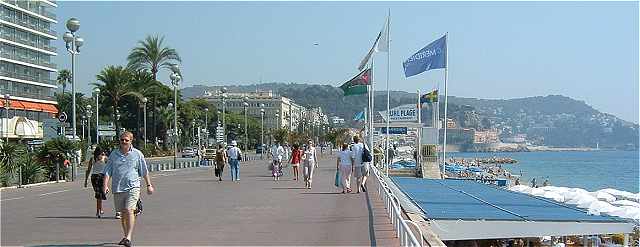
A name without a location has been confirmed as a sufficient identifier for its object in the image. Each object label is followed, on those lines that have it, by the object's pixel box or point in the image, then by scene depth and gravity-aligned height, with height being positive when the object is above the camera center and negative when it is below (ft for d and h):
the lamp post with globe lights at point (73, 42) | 98.40 +10.59
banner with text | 138.21 +2.34
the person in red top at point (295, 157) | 96.06 -3.64
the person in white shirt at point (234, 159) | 96.32 -3.97
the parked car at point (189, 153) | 291.38 -9.80
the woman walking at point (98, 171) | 49.44 -2.88
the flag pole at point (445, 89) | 111.24 +5.63
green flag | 103.48 +5.70
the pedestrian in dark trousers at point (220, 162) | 100.37 -4.49
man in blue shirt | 35.86 -2.29
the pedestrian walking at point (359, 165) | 70.69 -3.37
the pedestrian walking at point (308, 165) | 82.84 -3.94
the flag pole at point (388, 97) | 100.26 +4.21
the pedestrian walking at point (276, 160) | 102.22 -4.26
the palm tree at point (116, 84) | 262.26 +14.10
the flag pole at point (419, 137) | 141.08 -1.74
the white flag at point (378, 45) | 100.58 +10.48
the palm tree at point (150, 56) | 237.66 +21.14
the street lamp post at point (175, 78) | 160.97 +9.77
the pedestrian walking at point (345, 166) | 71.67 -3.49
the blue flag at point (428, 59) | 111.45 +9.68
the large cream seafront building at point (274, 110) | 593.42 +12.94
